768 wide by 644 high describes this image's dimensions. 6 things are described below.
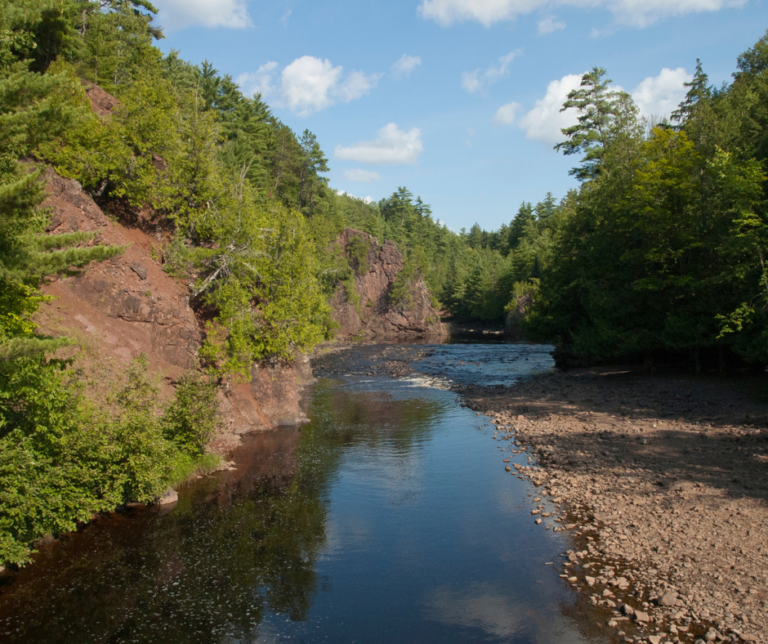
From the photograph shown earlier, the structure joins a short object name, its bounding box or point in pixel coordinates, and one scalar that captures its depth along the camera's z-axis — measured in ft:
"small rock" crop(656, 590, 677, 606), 40.45
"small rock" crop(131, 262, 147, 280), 85.66
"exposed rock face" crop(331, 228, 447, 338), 357.20
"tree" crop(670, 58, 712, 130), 167.12
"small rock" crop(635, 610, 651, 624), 38.89
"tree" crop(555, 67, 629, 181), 182.60
